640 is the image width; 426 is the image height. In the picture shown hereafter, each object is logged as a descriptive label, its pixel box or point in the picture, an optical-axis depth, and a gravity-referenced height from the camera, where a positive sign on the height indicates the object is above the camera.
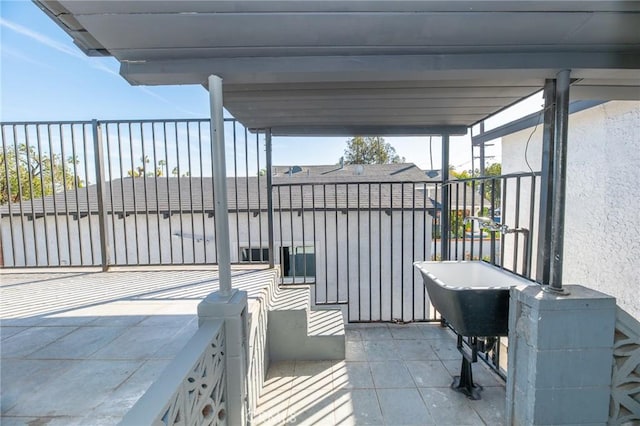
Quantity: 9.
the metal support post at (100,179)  2.87 +0.22
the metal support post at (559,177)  1.44 +0.09
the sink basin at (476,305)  1.67 -0.66
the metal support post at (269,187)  2.77 +0.11
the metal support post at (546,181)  1.53 +0.07
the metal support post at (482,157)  4.11 +0.55
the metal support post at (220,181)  1.42 +0.09
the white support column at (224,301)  1.41 -0.51
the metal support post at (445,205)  2.92 -0.10
